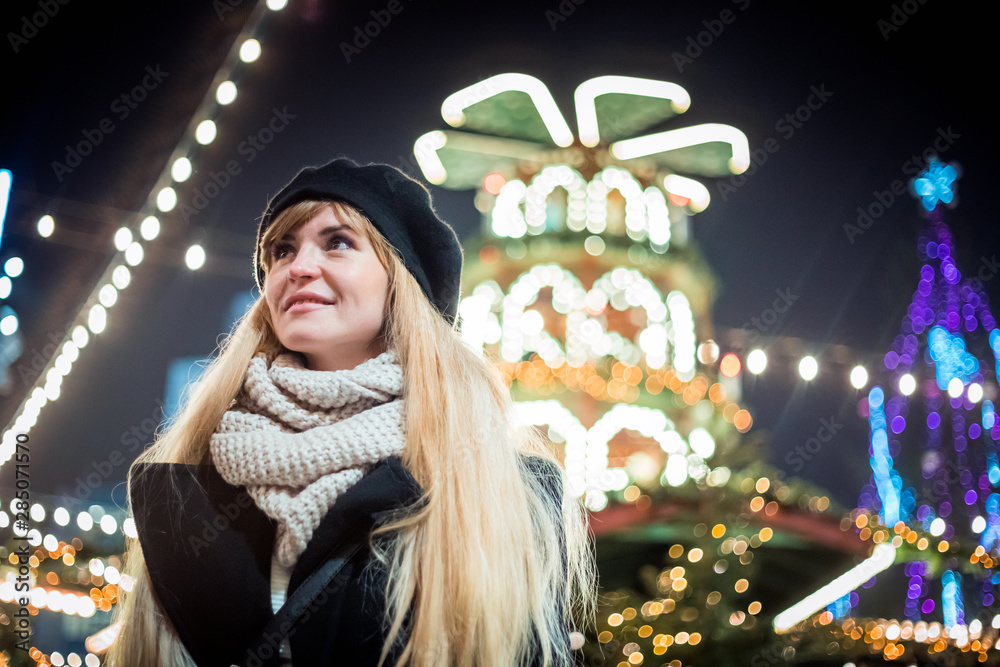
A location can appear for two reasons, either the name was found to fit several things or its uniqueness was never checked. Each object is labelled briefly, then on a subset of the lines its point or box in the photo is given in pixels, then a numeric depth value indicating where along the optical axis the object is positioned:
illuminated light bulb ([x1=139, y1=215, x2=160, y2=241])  3.98
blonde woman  1.70
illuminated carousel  6.14
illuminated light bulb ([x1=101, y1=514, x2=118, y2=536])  5.52
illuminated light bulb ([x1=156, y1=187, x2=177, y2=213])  3.94
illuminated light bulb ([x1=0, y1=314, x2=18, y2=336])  3.58
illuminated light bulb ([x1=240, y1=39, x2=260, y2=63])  3.80
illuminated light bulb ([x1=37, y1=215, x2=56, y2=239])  3.41
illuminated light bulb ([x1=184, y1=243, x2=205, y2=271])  3.95
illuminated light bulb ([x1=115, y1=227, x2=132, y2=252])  3.91
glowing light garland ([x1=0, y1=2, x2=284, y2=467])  3.79
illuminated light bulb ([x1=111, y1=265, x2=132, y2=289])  4.00
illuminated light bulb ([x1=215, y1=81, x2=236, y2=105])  3.87
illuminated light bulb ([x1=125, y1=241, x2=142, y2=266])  3.99
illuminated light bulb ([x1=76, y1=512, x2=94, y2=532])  5.52
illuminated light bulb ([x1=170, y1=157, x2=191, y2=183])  3.94
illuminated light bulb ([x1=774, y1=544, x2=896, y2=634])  6.96
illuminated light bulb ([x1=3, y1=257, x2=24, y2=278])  3.49
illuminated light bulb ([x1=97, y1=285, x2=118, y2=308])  4.09
